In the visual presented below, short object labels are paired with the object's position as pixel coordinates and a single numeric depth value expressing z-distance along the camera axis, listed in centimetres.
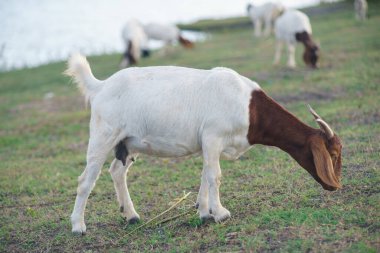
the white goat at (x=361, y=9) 2011
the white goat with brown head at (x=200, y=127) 586
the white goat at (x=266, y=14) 2161
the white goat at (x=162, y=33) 2112
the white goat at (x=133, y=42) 1848
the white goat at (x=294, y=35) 1449
